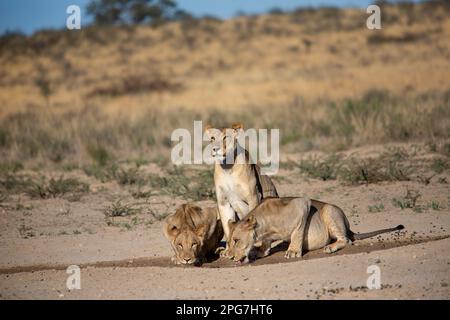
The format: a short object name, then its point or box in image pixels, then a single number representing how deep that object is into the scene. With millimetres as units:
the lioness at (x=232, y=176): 19641
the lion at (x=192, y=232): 18781
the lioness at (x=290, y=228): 18891
